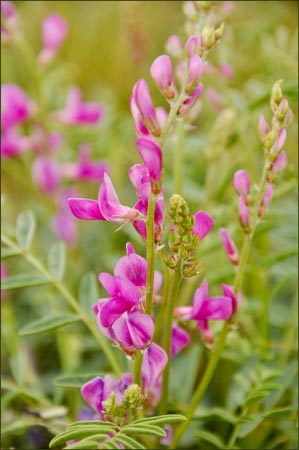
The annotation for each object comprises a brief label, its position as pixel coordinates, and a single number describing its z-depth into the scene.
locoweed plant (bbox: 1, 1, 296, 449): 0.33
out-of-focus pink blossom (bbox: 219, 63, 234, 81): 0.51
